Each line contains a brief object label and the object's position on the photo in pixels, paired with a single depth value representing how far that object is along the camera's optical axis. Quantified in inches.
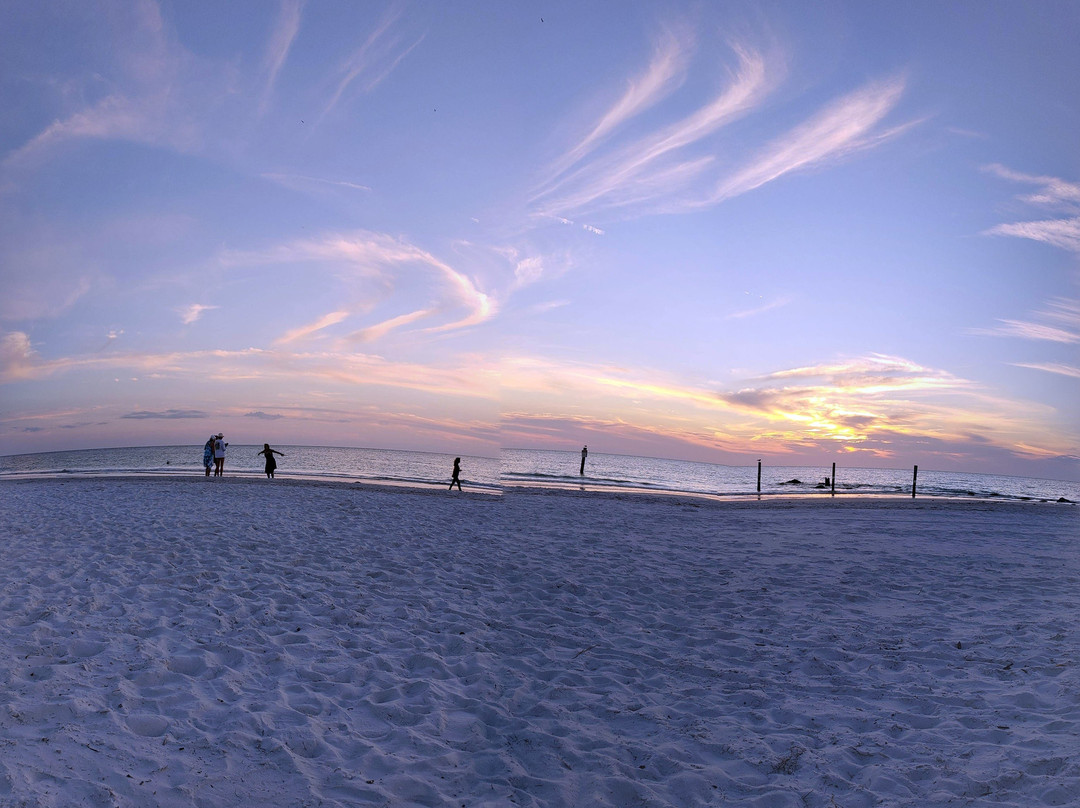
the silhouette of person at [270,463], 1134.2
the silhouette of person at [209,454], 1186.5
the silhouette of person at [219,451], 1180.5
